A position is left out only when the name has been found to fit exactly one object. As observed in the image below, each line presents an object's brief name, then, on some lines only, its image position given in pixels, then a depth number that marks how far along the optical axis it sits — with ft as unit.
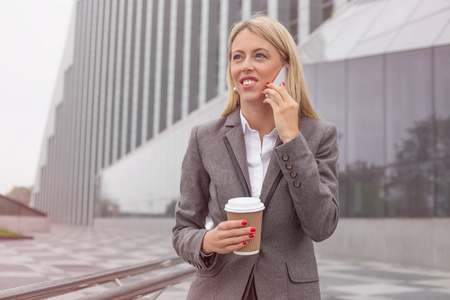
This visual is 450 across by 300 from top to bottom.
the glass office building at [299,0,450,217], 38.78
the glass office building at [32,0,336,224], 100.17
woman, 5.46
